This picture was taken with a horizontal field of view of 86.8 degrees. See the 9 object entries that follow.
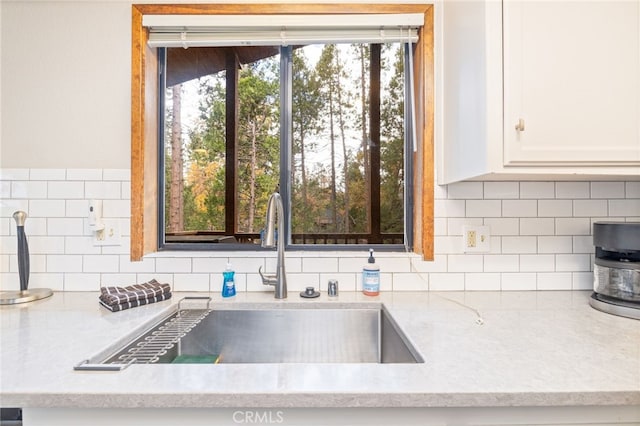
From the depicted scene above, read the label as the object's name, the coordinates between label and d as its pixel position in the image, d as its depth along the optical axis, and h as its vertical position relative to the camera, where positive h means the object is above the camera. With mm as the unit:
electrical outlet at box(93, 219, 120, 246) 1429 -69
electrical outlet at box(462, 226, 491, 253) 1442 -99
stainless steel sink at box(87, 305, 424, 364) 1222 -435
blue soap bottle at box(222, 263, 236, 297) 1343 -269
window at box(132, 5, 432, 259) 1617 +251
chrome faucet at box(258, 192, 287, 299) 1272 -93
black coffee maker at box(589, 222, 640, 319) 1091 -178
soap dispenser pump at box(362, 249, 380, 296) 1356 -245
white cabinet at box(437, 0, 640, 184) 1028 +398
